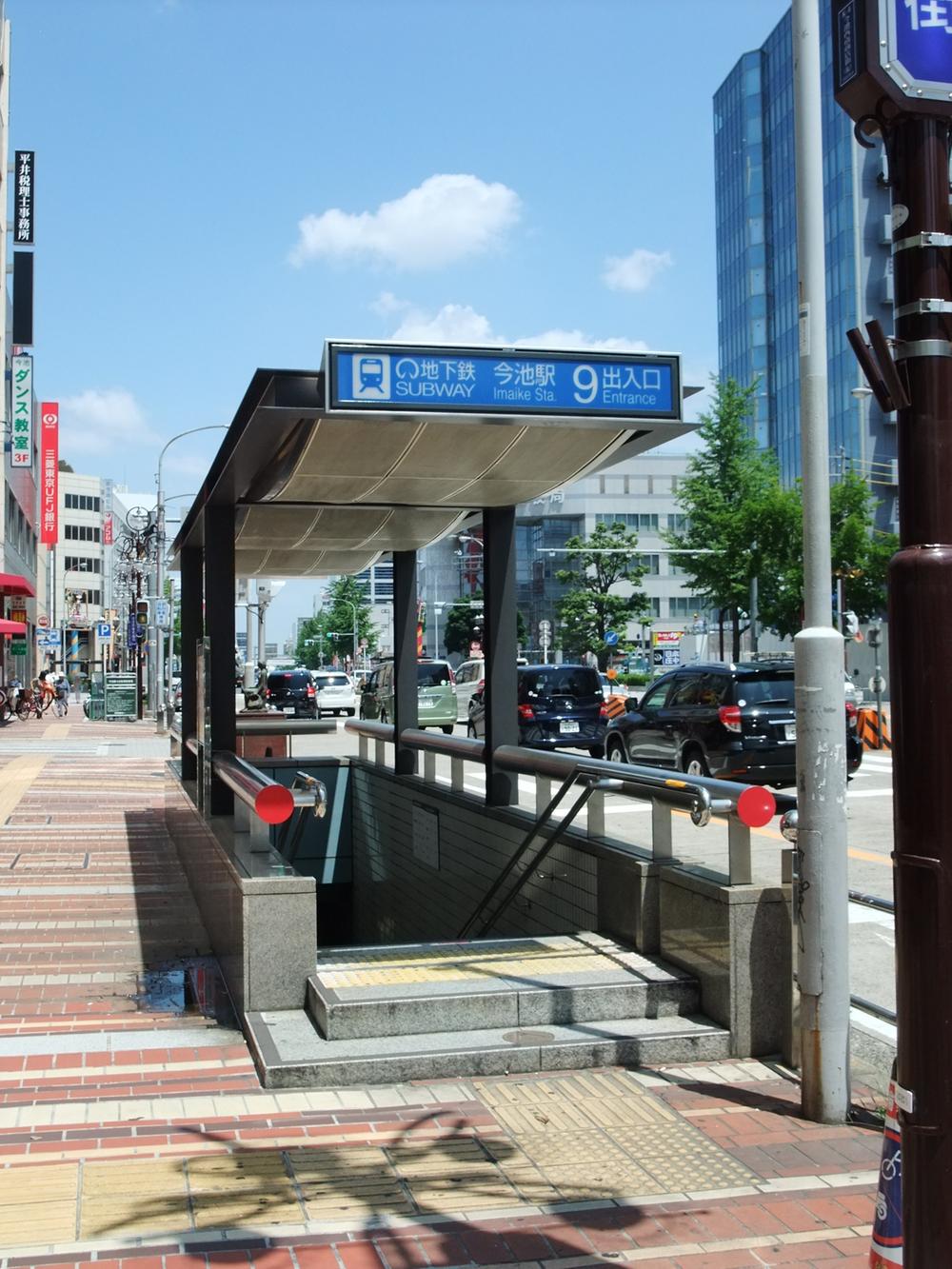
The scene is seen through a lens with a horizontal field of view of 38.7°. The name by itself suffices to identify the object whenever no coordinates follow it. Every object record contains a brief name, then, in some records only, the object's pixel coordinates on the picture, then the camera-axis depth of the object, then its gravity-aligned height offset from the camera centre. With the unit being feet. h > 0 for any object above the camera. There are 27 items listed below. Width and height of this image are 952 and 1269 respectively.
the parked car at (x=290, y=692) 158.92 -2.22
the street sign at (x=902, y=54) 10.52 +4.78
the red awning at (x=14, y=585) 129.80 +8.75
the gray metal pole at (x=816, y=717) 18.34 -0.67
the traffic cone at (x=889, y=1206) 10.71 -4.29
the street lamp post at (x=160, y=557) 134.10 +11.83
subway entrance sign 21.67 +4.81
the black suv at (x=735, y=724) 55.16 -2.32
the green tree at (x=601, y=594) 228.02 +12.90
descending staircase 19.43 -5.42
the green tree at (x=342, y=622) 396.98 +15.45
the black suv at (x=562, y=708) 79.66 -2.22
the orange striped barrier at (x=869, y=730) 81.46 -3.77
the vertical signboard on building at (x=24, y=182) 156.76 +57.04
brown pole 10.10 -0.70
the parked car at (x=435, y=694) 111.45 -1.81
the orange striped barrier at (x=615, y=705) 101.14 -2.68
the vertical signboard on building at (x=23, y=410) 153.17 +30.34
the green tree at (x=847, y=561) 153.48 +12.38
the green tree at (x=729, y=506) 149.28 +18.01
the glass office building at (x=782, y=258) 238.48 +81.64
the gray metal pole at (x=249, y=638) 173.93 +4.93
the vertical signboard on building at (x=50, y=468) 202.39 +31.22
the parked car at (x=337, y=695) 166.81 -2.78
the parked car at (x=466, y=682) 124.98 -0.99
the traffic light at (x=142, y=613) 137.28 +6.28
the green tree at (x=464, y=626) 292.88 +11.35
